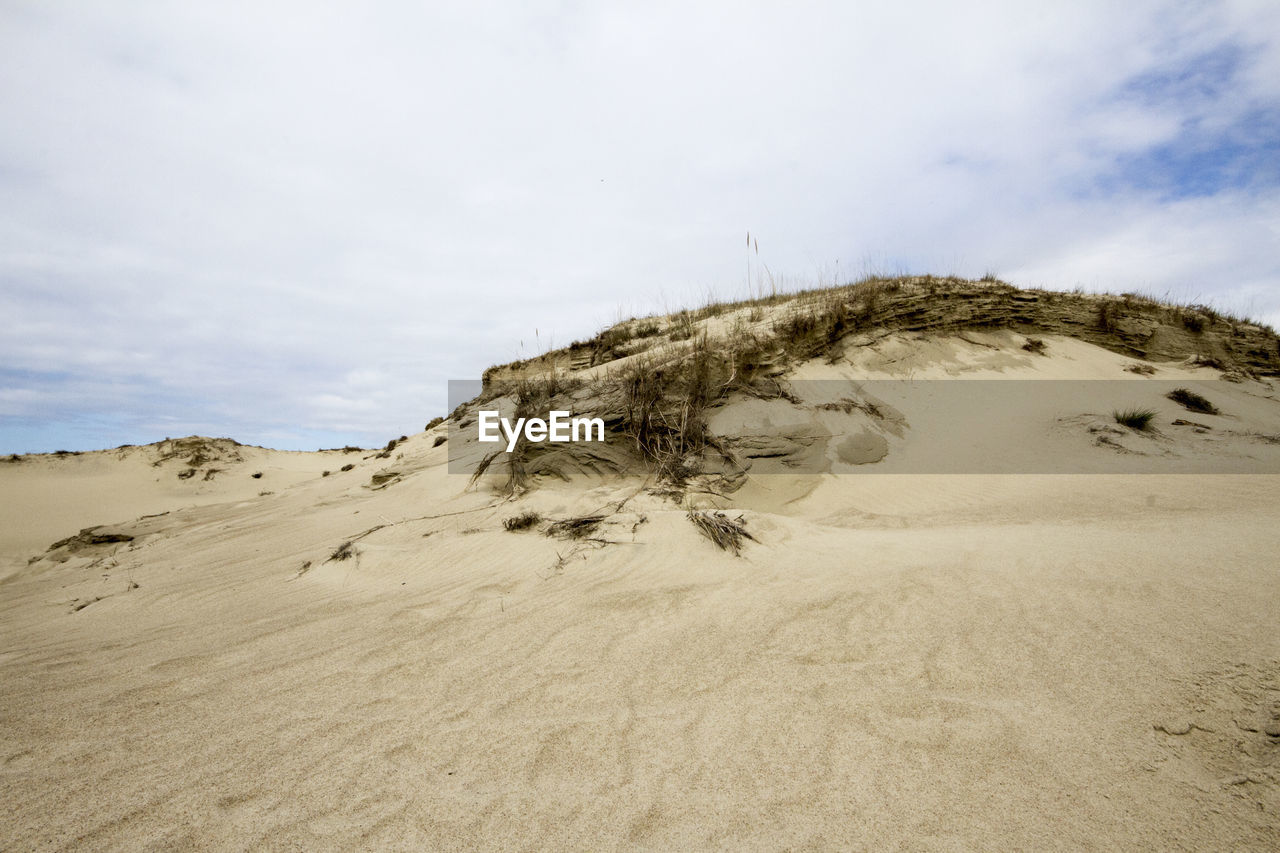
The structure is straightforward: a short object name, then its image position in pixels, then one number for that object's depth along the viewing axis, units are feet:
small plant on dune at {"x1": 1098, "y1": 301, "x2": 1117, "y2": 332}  34.37
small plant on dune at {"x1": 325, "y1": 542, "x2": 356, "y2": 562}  16.13
